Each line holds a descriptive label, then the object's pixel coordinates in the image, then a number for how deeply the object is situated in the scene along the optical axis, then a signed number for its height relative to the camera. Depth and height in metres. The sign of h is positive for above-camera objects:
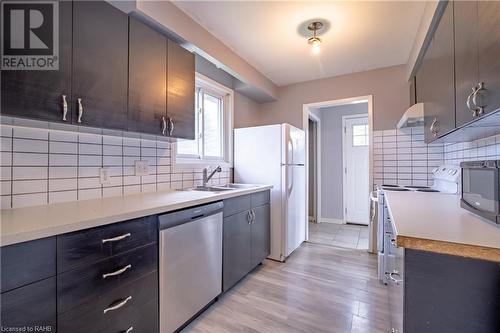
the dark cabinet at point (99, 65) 1.26 +0.61
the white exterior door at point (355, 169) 4.30 -0.03
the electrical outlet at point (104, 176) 1.65 -0.06
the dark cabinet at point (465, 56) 0.99 +0.52
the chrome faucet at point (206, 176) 2.50 -0.10
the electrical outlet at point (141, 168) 1.91 -0.01
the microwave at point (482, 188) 0.88 -0.09
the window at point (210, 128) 2.56 +0.51
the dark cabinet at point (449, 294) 0.71 -0.41
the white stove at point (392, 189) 1.93 -0.23
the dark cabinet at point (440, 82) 1.30 +0.57
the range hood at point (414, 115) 2.05 +0.48
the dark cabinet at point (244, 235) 2.01 -0.68
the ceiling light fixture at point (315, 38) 2.06 +1.26
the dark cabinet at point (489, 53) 0.80 +0.43
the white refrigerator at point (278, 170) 2.74 -0.03
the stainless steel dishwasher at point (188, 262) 1.41 -0.66
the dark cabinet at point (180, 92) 1.82 +0.63
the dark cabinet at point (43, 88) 1.03 +0.39
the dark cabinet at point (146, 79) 1.54 +0.63
